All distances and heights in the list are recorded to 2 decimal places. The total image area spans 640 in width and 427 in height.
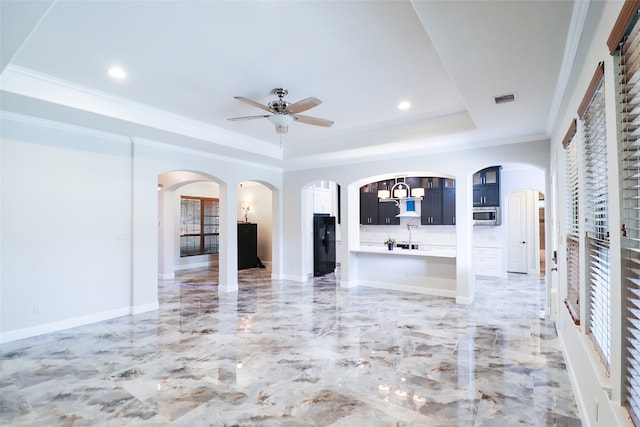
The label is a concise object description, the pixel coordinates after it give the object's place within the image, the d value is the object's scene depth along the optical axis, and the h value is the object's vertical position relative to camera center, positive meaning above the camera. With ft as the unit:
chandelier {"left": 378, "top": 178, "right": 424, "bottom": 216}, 28.23 +1.45
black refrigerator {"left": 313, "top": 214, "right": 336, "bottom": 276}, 27.07 -2.20
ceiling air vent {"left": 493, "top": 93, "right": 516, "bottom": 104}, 10.78 +3.96
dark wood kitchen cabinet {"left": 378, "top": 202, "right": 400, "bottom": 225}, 30.09 +0.42
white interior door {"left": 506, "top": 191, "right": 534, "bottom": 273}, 28.19 -1.35
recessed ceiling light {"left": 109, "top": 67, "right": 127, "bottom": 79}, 10.81 +4.94
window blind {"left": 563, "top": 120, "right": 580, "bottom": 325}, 8.53 -0.29
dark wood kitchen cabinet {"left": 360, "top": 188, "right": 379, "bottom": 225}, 31.09 +1.01
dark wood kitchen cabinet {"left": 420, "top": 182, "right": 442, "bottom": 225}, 27.58 +0.99
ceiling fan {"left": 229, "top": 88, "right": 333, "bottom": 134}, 11.35 +3.90
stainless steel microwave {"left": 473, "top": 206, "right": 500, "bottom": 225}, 26.50 +0.12
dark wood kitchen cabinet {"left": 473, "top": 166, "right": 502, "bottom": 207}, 26.17 +2.37
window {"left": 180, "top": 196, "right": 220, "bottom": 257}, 31.94 -0.62
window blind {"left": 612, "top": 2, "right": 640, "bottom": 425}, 3.98 +0.34
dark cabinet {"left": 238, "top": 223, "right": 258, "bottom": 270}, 31.63 -2.61
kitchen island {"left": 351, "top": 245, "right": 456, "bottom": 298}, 19.77 -3.38
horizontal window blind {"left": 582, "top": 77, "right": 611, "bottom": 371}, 5.71 -0.16
